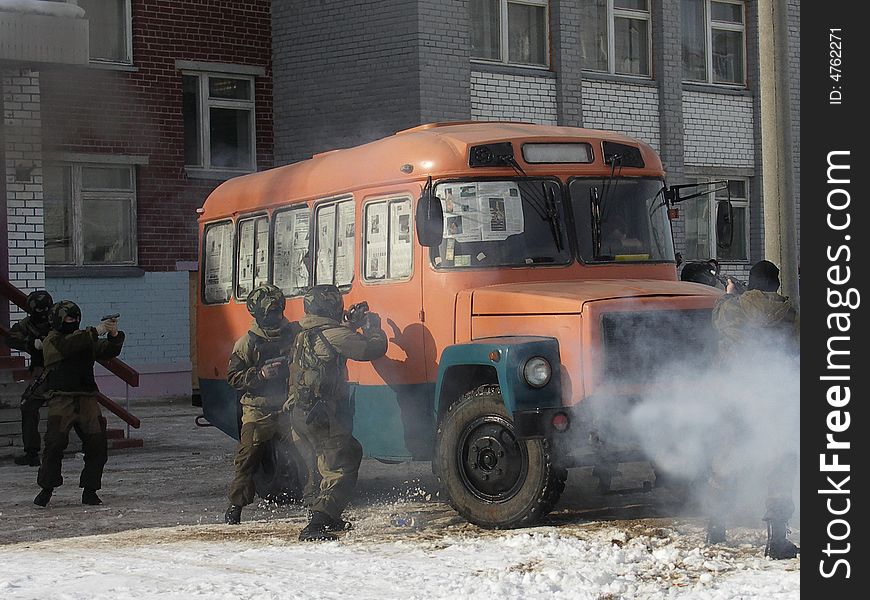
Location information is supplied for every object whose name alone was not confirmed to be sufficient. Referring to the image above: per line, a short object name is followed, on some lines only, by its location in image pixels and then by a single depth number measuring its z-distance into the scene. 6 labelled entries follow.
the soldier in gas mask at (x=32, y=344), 15.42
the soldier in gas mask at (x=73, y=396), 12.41
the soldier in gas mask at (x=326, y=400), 10.12
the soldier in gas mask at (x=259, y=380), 10.98
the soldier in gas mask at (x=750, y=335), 9.17
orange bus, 9.82
